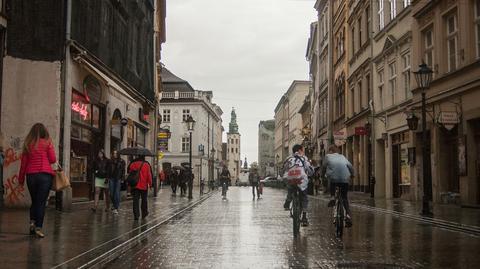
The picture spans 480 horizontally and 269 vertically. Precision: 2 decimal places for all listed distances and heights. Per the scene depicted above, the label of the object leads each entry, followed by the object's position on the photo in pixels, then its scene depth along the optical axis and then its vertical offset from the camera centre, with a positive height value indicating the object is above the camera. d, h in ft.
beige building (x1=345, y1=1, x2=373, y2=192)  116.37 +17.93
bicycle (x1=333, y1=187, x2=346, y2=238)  36.94 -2.16
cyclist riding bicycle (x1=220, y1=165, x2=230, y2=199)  115.97 +0.26
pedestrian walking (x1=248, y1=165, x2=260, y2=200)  110.63 +0.05
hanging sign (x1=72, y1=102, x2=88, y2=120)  63.54 +7.43
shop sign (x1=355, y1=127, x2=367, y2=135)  112.06 +8.57
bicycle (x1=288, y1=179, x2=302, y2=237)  37.91 -1.79
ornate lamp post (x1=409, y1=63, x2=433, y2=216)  55.67 +5.88
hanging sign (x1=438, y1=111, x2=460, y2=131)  69.31 +6.73
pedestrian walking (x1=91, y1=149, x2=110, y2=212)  56.24 +0.33
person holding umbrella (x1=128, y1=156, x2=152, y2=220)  49.73 -0.37
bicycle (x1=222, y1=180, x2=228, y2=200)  111.65 -1.61
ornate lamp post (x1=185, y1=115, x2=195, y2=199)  107.76 +9.34
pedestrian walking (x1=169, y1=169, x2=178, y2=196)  127.75 -0.54
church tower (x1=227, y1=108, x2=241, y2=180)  558.15 +32.30
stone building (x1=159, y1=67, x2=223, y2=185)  299.79 +31.50
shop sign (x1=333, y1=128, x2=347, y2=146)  115.96 +7.86
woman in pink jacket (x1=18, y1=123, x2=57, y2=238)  33.94 +0.42
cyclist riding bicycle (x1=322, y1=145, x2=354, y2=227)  37.55 +0.19
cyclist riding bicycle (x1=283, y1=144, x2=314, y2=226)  38.86 +0.58
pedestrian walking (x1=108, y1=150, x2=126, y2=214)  56.29 +0.05
